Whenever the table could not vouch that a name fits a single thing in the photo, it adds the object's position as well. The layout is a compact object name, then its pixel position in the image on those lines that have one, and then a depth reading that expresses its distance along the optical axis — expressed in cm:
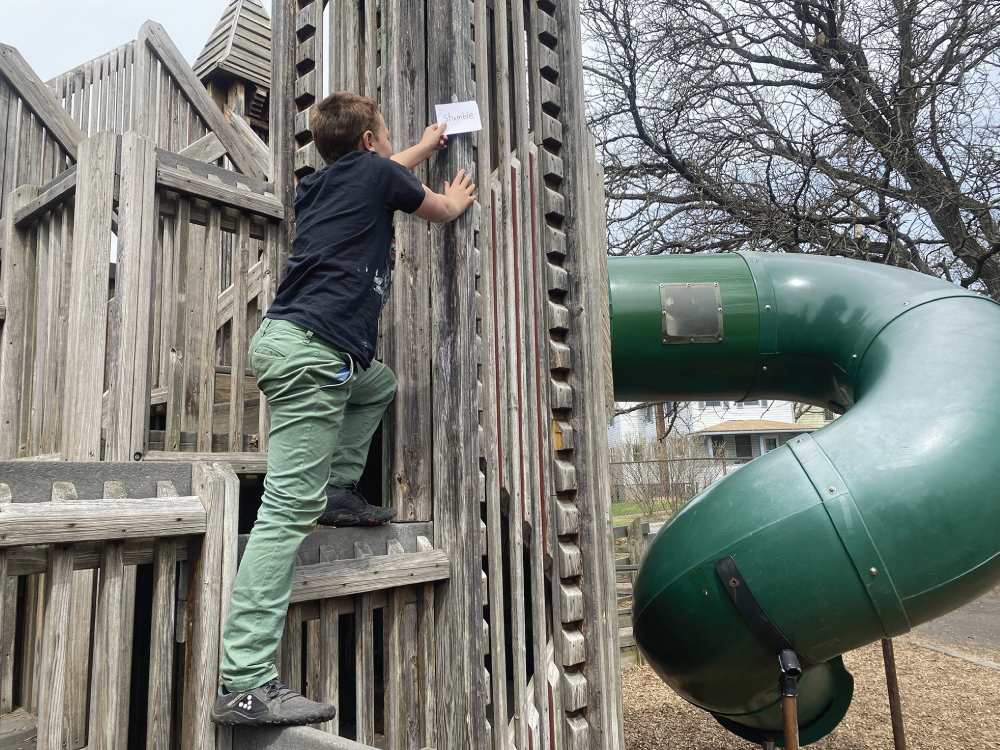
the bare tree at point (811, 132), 800
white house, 3195
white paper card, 275
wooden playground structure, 249
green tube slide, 314
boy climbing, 176
